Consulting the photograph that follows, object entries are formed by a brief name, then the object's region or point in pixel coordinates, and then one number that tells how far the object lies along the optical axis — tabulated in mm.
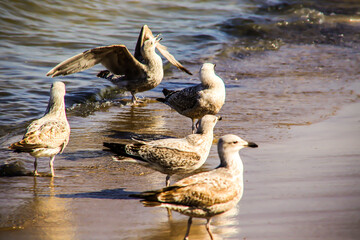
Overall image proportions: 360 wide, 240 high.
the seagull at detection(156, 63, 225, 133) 14914
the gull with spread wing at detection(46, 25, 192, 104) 19469
